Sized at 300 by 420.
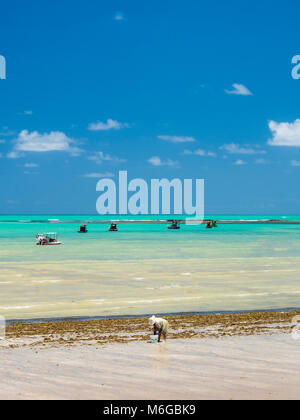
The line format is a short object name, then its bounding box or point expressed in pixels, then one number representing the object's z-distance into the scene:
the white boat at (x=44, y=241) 79.38
